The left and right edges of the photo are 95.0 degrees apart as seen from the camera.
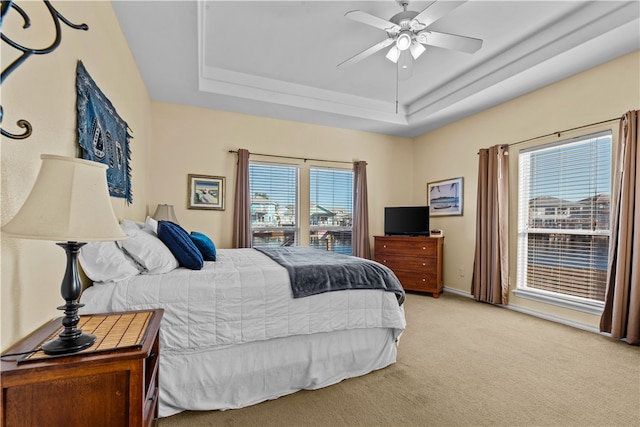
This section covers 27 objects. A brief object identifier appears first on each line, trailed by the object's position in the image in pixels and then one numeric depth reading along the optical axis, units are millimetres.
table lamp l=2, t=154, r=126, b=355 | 849
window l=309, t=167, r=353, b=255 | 4848
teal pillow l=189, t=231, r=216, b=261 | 2465
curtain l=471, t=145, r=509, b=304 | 3828
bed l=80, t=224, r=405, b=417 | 1663
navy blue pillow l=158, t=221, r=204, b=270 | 2029
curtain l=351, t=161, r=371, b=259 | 4902
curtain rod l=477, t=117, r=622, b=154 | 2918
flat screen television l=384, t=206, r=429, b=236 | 4605
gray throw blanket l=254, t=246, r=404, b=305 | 1998
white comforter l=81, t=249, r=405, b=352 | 1643
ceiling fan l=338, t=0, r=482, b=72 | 2266
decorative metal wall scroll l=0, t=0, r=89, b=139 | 711
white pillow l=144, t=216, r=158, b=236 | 2385
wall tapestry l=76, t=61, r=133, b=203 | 1663
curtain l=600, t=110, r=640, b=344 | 2609
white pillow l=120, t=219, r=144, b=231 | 2088
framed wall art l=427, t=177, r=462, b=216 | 4625
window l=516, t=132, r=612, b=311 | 3039
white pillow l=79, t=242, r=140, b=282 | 1573
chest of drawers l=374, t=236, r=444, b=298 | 4367
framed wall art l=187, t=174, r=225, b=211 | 4098
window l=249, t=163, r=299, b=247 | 4500
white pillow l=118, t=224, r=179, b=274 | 1796
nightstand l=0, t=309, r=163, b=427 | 863
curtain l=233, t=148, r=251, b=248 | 4164
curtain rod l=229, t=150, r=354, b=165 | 4425
